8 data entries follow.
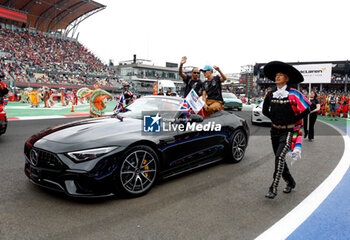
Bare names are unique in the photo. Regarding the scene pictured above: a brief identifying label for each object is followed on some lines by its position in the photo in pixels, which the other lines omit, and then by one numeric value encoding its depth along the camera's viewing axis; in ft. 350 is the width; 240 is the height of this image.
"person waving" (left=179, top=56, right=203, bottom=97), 20.69
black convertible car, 10.04
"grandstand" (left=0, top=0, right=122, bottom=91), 114.32
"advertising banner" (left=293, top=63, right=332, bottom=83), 52.42
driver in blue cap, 19.15
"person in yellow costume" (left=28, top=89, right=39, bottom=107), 63.21
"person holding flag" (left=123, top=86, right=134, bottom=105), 43.42
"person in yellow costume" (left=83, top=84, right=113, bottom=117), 42.75
